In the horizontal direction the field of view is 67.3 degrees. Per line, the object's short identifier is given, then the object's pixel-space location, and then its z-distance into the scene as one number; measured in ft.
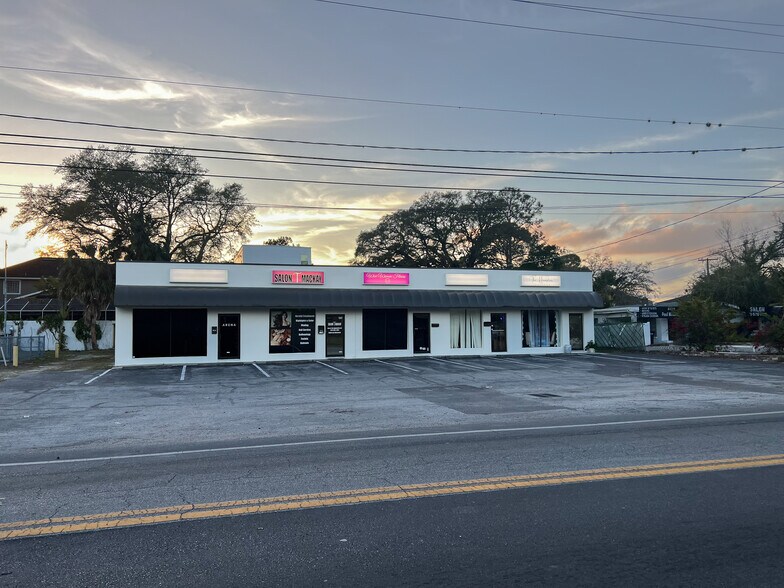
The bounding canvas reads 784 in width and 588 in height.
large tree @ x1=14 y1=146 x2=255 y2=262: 134.72
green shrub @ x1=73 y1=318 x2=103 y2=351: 129.80
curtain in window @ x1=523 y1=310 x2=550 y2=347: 107.86
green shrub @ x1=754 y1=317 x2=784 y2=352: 85.51
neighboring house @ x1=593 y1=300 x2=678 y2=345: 126.21
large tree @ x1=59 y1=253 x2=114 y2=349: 124.36
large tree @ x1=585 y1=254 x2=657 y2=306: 218.79
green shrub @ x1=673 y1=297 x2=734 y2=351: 98.78
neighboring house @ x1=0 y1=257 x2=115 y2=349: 133.69
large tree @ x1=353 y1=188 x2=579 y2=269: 183.73
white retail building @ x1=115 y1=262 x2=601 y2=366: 87.61
